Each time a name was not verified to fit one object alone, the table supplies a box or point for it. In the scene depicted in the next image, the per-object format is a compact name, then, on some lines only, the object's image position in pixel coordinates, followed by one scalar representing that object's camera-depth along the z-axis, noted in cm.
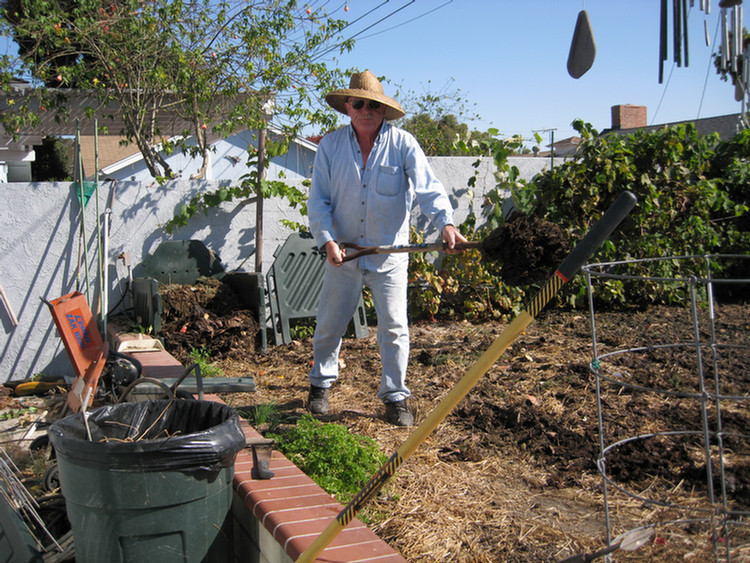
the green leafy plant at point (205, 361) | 476
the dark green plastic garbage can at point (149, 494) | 202
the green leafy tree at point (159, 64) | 671
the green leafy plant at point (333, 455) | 282
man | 380
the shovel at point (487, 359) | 147
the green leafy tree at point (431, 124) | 1722
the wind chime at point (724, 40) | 264
